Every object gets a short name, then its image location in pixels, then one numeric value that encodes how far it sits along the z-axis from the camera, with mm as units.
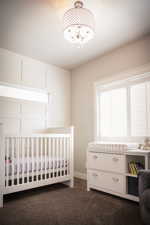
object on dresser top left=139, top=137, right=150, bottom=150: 2346
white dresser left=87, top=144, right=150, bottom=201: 2312
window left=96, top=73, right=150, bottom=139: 2711
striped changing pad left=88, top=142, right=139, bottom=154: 2383
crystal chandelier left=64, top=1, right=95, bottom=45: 1854
